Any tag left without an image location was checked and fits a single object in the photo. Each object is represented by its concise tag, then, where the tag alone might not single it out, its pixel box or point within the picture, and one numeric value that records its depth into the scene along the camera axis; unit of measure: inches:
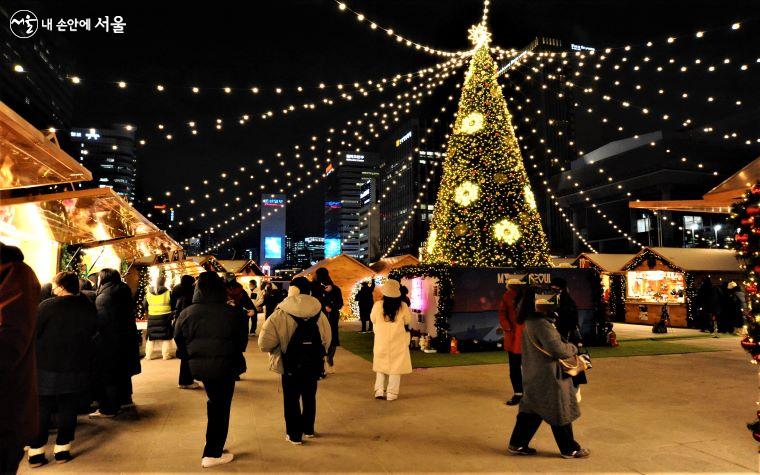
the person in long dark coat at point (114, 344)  193.3
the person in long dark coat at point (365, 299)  549.3
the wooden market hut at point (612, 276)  754.2
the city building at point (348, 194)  5270.7
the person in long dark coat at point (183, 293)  291.3
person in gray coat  144.6
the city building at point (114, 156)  3447.1
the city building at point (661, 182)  1454.0
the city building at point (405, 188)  2847.7
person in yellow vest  327.3
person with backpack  161.0
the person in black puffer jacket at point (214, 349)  142.7
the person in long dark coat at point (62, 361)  143.9
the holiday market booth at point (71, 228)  274.2
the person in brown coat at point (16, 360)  84.4
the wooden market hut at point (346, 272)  792.9
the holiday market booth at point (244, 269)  1082.9
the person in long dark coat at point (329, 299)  291.7
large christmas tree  453.7
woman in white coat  228.4
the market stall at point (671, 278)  641.6
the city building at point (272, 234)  3934.5
